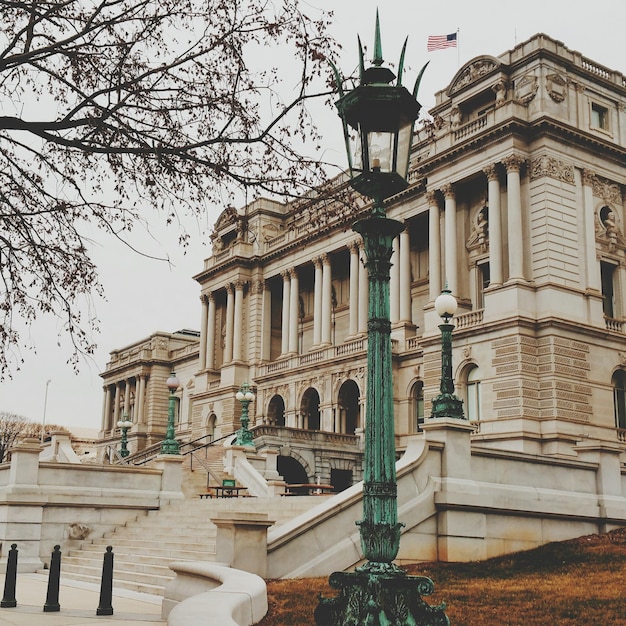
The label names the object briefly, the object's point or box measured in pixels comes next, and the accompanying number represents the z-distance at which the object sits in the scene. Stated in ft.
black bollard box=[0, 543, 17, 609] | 43.96
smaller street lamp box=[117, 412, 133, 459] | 151.41
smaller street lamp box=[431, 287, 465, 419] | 60.85
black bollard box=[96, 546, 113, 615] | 41.09
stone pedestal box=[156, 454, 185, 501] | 84.89
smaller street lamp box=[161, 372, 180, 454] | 92.07
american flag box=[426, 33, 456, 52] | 140.46
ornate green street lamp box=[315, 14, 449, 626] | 24.91
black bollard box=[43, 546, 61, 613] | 42.27
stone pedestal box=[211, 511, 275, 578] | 44.62
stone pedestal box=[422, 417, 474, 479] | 59.77
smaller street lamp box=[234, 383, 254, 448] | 128.57
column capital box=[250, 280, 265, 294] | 209.97
